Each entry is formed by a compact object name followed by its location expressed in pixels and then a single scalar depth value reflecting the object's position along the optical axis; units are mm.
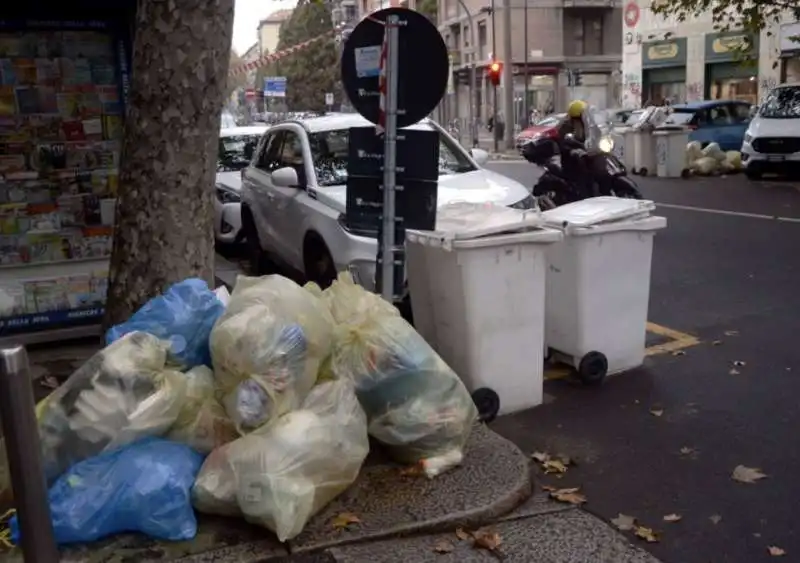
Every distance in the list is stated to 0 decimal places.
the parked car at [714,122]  22375
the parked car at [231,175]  11227
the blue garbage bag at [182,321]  4207
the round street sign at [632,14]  37062
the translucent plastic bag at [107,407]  3793
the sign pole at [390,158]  5027
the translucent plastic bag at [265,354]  3879
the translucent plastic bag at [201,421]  3978
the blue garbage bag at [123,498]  3545
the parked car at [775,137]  18219
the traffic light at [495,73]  33844
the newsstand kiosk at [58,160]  6445
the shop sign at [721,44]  31016
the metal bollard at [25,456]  2576
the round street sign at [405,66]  5121
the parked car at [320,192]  7401
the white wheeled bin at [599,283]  5559
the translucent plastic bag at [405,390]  4246
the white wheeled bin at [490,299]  4965
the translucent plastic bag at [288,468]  3604
